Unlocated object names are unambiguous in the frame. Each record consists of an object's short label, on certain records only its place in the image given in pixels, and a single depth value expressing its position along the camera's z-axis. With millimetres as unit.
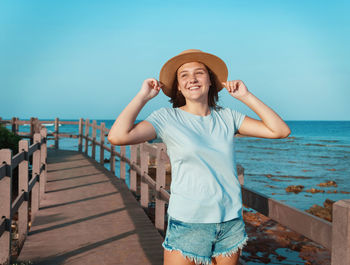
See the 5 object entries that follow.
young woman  1698
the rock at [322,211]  7964
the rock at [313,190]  12219
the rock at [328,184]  13766
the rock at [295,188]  12138
